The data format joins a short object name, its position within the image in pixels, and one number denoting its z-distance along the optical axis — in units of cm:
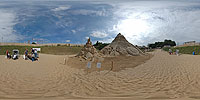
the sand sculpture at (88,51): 1550
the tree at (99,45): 4464
